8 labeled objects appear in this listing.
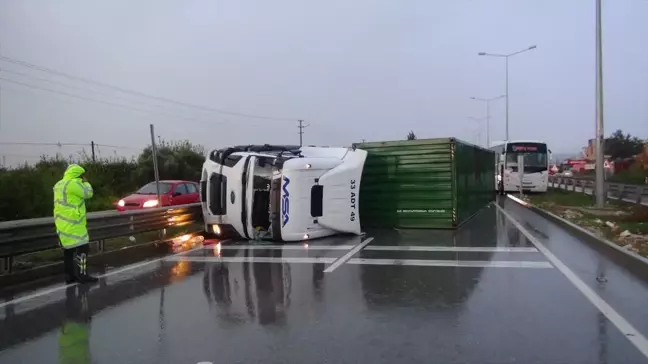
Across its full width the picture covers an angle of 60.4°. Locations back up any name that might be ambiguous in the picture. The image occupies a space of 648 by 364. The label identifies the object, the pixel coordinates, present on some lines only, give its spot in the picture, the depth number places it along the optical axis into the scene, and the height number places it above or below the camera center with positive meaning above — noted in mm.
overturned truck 12266 -383
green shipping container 15039 -346
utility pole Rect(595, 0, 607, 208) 20156 +1974
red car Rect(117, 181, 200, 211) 18469 -728
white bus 33862 +317
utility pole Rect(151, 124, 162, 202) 13745 +840
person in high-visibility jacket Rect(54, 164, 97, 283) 8203 -672
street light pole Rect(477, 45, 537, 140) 47559 +4230
